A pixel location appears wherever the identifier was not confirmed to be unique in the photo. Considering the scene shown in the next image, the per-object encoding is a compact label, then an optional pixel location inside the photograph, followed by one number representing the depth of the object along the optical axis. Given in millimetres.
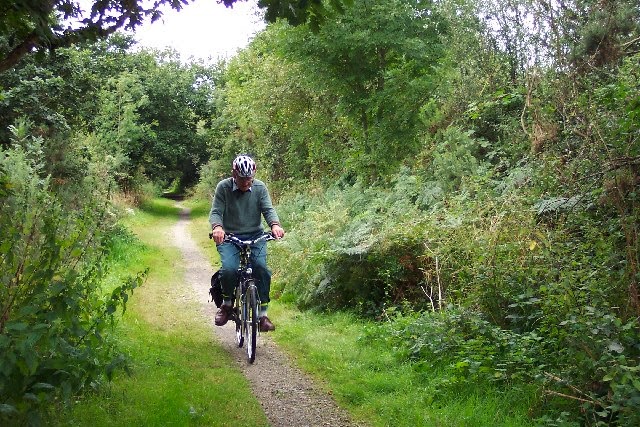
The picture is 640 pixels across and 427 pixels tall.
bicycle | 7168
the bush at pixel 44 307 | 3521
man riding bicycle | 7359
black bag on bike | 7840
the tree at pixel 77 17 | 3623
